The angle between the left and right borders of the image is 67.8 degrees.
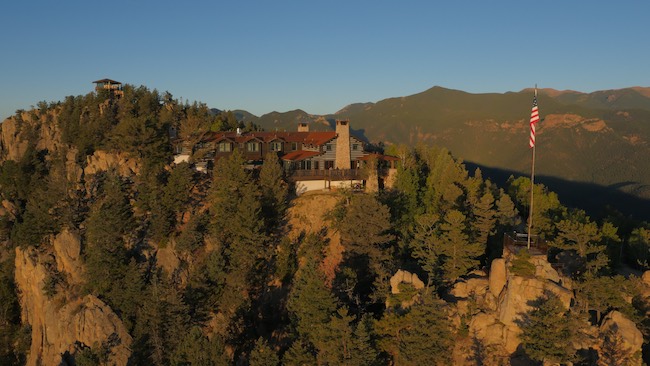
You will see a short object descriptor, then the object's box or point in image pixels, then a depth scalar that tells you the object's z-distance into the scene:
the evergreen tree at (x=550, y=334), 31.91
